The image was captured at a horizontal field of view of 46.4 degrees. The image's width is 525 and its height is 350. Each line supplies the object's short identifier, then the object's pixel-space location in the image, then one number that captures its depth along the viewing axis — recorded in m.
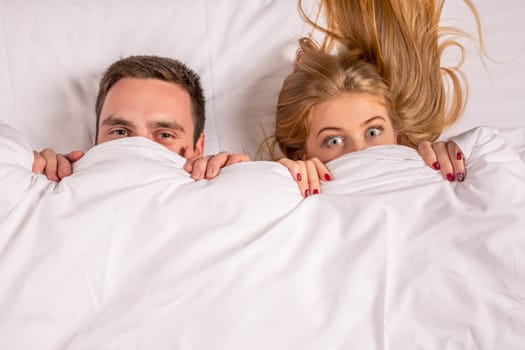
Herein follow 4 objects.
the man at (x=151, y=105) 1.35
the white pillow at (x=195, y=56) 1.57
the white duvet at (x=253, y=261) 0.89
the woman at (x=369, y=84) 1.41
